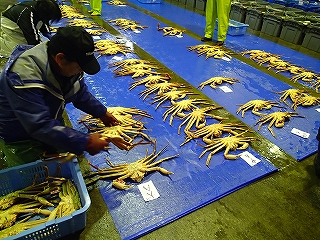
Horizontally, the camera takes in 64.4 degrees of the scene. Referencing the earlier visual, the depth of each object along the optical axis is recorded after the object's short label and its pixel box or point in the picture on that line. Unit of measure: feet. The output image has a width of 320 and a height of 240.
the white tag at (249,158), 8.72
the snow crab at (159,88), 12.28
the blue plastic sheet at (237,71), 10.23
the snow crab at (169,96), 11.78
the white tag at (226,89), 13.23
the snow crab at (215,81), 13.51
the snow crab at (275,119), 10.65
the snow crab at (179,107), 10.83
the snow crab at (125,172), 7.65
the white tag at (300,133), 10.27
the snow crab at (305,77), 14.74
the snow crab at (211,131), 9.60
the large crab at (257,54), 17.48
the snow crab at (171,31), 21.08
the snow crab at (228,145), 8.90
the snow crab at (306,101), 12.14
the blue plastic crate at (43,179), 5.51
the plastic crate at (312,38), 19.61
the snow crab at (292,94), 12.49
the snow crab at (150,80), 12.95
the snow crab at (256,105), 11.51
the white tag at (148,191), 7.35
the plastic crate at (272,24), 22.57
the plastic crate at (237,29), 21.87
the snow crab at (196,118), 10.09
